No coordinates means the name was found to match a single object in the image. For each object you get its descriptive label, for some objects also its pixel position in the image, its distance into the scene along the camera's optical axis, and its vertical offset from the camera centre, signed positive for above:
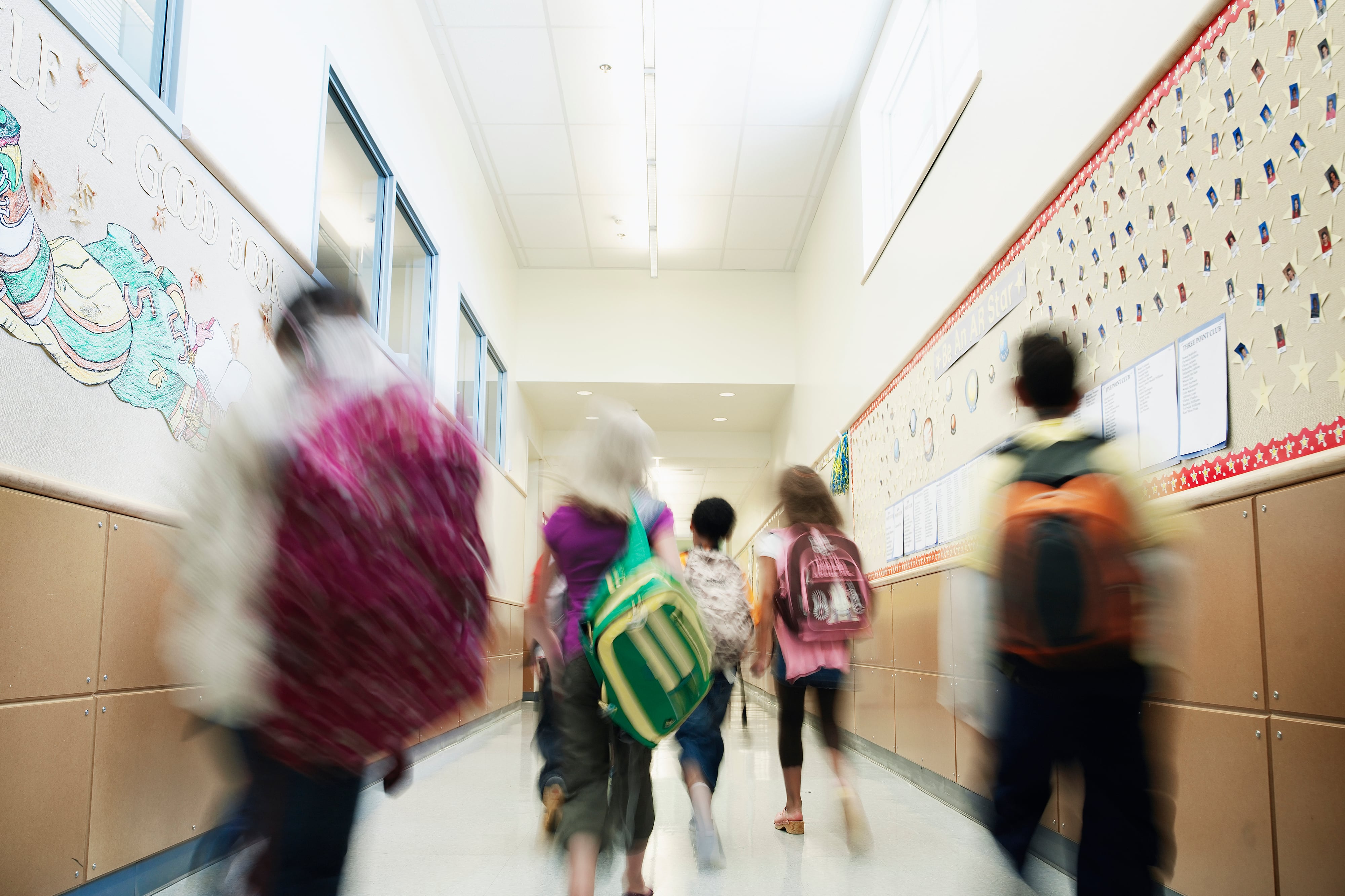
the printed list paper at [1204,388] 2.10 +0.44
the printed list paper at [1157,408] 2.33 +0.43
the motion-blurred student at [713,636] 2.89 -0.28
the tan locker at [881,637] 5.18 -0.45
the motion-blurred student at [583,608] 1.98 -0.13
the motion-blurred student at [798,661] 3.02 -0.34
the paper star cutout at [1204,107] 2.16 +1.13
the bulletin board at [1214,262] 1.78 +0.78
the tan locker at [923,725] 3.94 -0.79
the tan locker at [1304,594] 1.66 -0.05
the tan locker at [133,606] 2.29 -0.14
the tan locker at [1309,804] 1.62 -0.45
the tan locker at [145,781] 2.21 -0.62
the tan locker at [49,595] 1.90 -0.10
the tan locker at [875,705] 5.12 -0.89
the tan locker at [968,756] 3.41 -0.78
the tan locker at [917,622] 4.21 -0.31
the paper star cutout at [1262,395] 1.92 +0.38
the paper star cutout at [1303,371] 1.79 +0.40
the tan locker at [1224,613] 1.92 -0.11
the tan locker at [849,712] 6.24 -1.08
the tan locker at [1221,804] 1.86 -0.53
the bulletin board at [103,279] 1.97 +0.73
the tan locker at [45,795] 1.88 -0.54
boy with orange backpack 1.43 -0.14
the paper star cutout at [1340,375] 1.70 +0.37
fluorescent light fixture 5.73 +3.36
